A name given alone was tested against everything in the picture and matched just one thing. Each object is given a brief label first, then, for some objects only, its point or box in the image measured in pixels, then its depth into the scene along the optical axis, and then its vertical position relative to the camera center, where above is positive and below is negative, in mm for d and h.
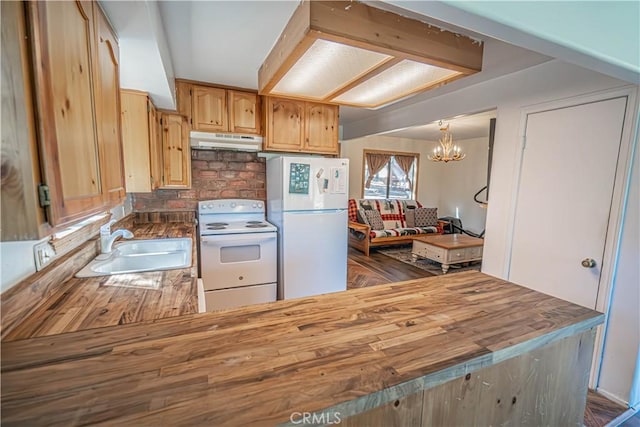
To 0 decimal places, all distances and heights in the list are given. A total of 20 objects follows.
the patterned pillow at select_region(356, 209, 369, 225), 5699 -746
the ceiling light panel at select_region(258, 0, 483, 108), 1261 +650
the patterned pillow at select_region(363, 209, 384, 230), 5816 -812
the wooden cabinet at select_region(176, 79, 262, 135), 2775 +711
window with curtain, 6586 +147
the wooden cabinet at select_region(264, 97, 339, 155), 3025 +592
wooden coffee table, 4352 -1087
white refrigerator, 2957 -455
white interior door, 1830 -93
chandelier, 4848 +563
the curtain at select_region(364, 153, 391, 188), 6545 +409
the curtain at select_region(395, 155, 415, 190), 6988 +462
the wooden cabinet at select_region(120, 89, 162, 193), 1997 +266
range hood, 2807 +372
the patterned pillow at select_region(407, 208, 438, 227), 6406 -815
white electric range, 2707 -836
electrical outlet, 1085 -321
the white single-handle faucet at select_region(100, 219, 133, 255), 1737 -389
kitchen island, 595 -482
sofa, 5535 -888
